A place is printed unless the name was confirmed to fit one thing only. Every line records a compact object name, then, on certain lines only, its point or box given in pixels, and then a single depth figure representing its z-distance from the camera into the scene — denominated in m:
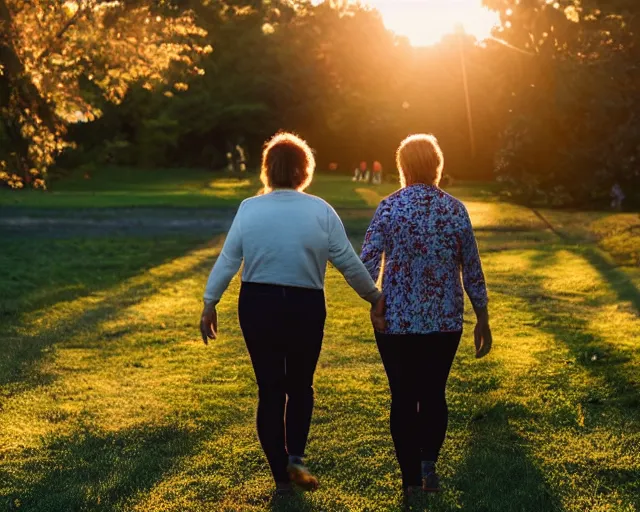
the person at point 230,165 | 62.06
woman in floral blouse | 4.64
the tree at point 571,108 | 31.53
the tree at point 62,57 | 13.04
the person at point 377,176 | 49.31
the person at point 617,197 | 34.56
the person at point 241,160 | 60.29
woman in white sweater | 4.60
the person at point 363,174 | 50.25
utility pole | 49.75
